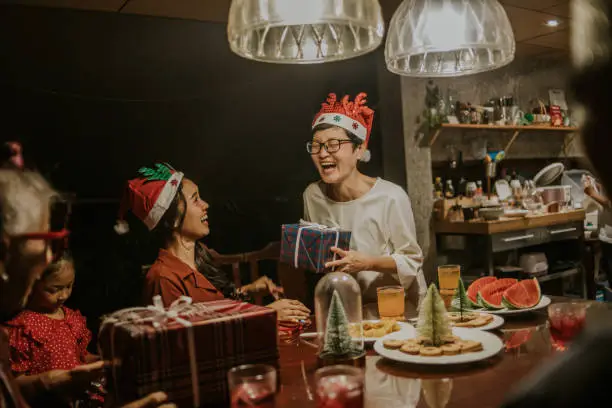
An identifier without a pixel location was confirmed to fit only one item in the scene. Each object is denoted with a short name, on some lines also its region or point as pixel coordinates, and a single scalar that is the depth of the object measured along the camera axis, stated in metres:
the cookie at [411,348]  1.46
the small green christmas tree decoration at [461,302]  1.82
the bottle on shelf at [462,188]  5.31
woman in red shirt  1.97
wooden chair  2.66
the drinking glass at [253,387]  1.11
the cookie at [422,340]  1.51
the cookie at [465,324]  1.73
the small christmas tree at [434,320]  1.49
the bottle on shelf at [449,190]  5.11
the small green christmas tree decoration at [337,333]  1.48
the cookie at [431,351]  1.43
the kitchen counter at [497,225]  4.65
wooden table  1.22
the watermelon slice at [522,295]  1.91
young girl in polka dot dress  2.13
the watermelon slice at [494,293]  1.96
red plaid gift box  1.21
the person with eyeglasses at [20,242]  0.91
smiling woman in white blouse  2.60
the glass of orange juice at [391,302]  1.85
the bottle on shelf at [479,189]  5.25
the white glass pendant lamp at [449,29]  1.70
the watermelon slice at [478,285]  2.09
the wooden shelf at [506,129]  4.82
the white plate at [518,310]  1.87
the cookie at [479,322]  1.72
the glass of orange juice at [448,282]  2.02
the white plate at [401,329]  1.66
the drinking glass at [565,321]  1.56
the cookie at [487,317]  1.76
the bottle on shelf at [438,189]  5.06
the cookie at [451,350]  1.43
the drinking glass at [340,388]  1.08
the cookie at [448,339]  1.50
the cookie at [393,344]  1.53
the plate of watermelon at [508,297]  1.90
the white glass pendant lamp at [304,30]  1.36
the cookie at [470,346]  1.45
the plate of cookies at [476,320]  1.72
